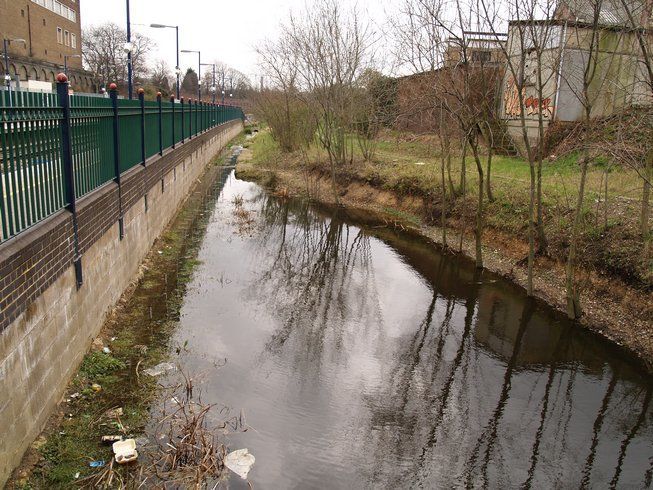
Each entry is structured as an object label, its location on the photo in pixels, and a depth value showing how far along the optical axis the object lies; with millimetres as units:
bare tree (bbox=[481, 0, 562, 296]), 9841
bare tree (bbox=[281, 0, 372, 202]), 21328
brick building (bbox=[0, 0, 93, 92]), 45469
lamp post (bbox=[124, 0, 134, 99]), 14594
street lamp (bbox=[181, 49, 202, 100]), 34412
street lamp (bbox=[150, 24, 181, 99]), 24016
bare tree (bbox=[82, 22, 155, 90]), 72400
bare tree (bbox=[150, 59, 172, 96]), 77406
